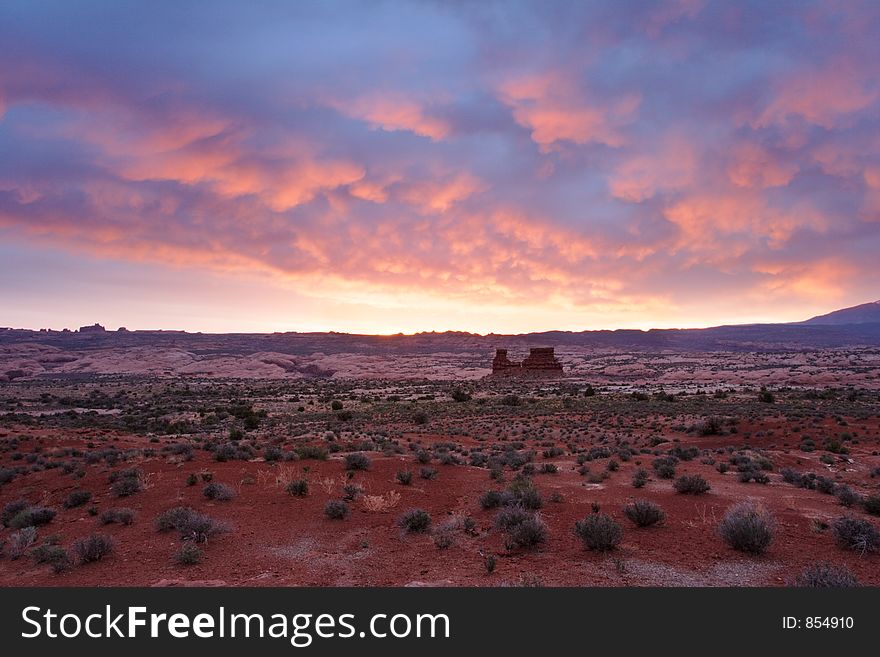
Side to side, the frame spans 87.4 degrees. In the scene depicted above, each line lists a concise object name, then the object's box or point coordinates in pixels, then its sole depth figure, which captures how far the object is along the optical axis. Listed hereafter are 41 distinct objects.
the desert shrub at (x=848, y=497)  11.37
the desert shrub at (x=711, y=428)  25.80
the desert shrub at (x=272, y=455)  17.75
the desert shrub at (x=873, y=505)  10.63
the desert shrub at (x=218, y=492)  12.41
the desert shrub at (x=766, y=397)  38.47
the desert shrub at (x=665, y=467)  15.13
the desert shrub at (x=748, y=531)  7.89
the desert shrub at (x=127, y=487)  12.94
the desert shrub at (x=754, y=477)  14.32
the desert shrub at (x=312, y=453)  17.75
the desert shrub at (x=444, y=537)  8.96
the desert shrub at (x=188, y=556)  8.38
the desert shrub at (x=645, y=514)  9.57
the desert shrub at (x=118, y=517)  10.78
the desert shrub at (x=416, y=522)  9.98
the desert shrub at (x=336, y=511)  10.87
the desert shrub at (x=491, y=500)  11.45
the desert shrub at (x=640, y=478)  13.73
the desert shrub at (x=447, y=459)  17.39
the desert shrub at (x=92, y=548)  8.62
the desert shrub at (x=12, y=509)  11.61
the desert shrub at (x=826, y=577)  6.16
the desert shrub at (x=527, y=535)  8.61
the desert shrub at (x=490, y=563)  7.59
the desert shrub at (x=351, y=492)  12.46
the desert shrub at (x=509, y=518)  9.46
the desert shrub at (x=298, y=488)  12.84
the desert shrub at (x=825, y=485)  12.87
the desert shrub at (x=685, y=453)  19.02
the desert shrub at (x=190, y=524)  9.47
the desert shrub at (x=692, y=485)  12.44
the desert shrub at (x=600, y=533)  8.28
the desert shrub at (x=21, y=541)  9.23
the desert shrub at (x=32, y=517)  10.87
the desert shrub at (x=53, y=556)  8.28
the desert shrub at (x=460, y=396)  48.72
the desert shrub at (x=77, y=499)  12.45
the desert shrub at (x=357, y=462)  15.79
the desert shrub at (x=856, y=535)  7.86
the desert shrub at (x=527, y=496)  11.12
